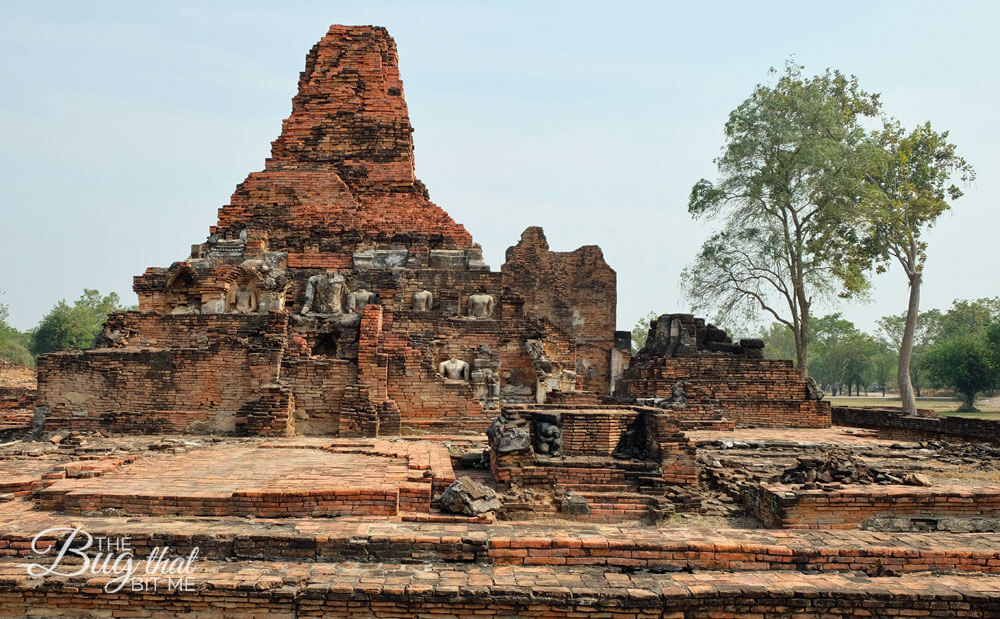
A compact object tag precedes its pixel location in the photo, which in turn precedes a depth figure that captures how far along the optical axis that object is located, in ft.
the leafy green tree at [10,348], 130.00
